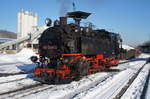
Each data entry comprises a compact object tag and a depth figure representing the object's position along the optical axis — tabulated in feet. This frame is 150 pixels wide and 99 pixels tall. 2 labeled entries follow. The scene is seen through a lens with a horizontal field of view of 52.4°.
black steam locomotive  25.62
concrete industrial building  194.40
